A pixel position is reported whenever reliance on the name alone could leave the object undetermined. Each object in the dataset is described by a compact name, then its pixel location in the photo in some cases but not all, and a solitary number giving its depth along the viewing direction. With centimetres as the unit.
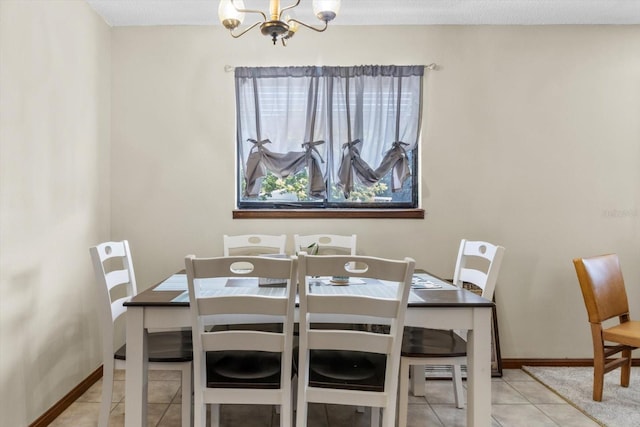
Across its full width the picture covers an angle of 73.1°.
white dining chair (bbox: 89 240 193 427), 189
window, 309
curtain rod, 308
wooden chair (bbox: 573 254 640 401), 251
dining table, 175
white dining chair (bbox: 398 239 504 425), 197
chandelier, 188
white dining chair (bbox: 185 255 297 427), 159
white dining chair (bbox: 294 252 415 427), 158
